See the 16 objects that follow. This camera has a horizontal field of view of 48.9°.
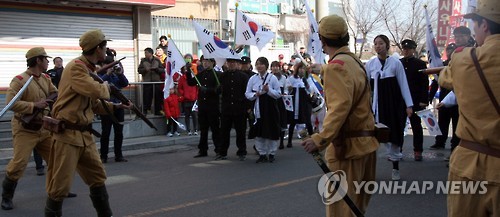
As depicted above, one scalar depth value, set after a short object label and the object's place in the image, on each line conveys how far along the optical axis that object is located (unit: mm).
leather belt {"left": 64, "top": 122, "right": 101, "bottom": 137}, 5031
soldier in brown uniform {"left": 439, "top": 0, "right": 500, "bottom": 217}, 3125
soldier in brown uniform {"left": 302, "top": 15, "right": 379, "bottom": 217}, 3740
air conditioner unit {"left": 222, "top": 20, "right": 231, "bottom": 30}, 20219
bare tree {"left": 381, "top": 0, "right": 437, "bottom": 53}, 29828
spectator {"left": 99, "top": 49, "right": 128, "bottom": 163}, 10086
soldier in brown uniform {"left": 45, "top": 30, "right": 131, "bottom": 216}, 4941
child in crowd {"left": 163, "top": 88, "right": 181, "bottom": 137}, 13227
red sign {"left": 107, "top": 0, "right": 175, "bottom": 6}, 15148
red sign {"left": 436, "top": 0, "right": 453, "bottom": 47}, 16812
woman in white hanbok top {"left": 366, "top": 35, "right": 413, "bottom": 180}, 7578
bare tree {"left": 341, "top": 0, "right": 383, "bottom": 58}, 30625
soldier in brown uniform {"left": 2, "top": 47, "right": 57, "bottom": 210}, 6352
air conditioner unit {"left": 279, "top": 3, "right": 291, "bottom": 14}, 31328
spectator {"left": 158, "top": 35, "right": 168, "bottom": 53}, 15102
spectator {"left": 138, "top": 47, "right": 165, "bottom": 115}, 13750
